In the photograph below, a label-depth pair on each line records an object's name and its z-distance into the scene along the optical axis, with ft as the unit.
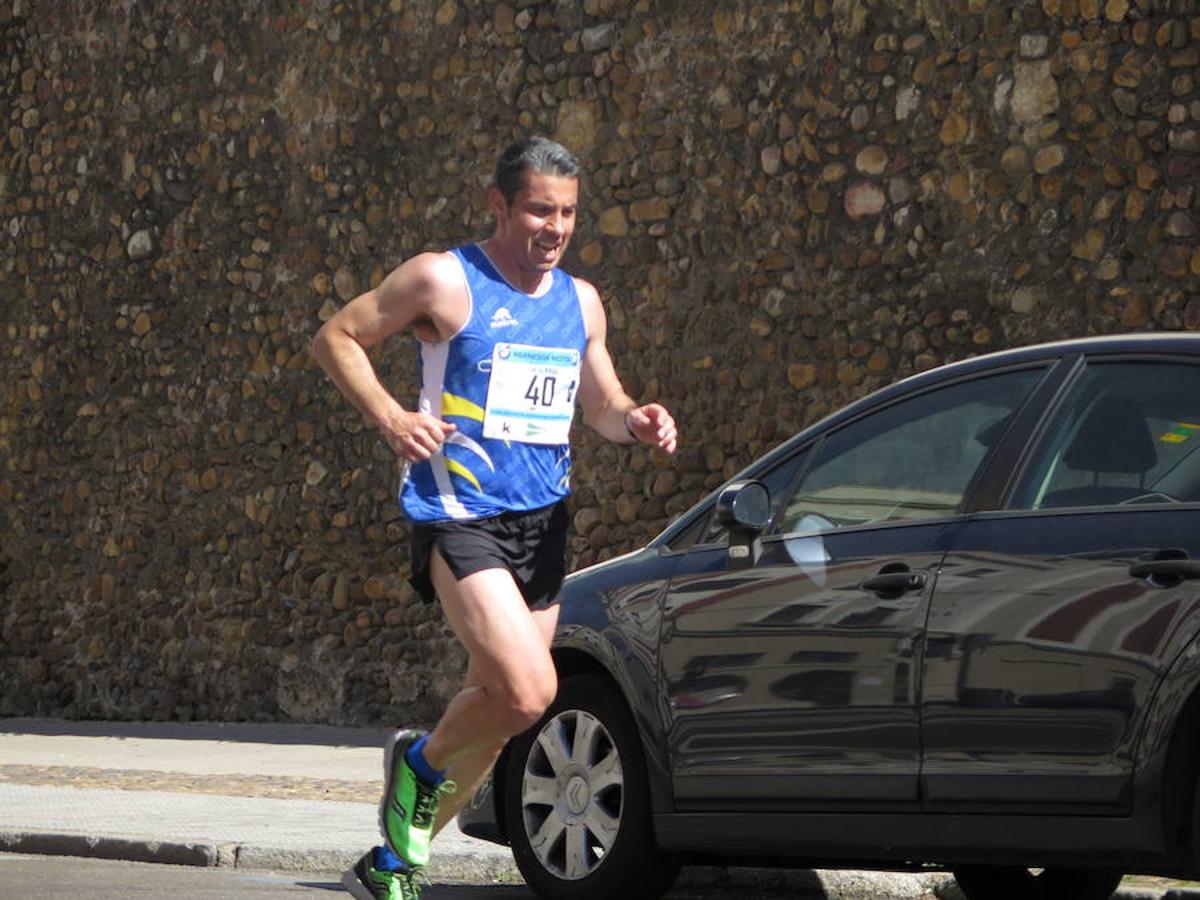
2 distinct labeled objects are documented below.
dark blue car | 36.19
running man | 37.73
